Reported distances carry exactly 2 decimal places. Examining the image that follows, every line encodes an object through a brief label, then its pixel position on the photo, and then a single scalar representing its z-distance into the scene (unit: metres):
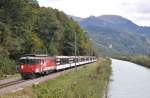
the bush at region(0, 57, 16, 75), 44.13
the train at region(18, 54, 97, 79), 39.32
